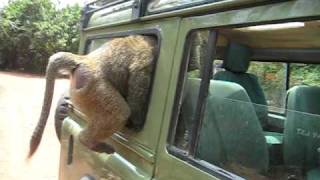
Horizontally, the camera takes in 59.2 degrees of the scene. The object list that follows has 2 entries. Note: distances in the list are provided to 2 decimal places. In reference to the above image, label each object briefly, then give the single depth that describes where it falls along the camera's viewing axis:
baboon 1.41
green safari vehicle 1.04
